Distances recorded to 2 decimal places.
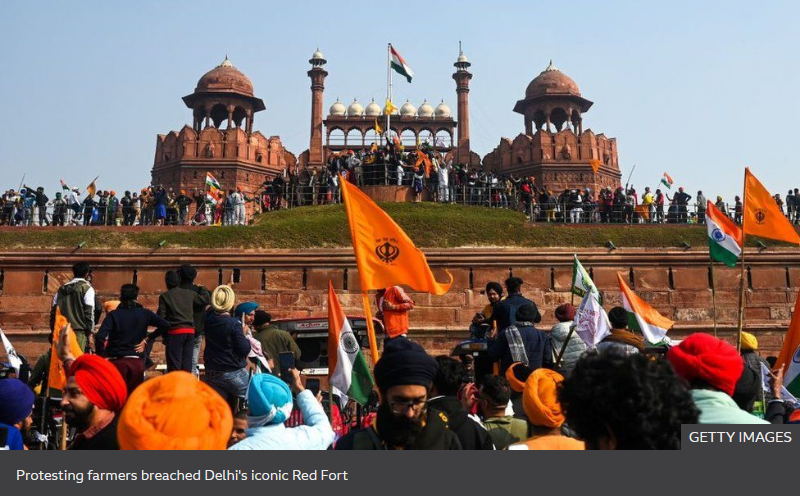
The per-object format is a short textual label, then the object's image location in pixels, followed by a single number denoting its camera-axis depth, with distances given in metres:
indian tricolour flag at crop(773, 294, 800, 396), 7.45
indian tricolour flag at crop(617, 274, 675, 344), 11.53
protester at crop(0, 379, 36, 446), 4.95
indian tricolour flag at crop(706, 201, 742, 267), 12.70
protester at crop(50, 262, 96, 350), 9.19
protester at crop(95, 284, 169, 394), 7.95
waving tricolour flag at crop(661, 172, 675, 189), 27.42
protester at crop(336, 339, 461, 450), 3.81
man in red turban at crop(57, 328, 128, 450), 4.17
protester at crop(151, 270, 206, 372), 8.70
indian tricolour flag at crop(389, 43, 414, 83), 29.98
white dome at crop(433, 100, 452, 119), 47.53
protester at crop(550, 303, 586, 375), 8.06
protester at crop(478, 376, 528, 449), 5.30
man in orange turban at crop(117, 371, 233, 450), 3.20
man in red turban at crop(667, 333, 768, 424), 3.89
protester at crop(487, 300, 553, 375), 7.60
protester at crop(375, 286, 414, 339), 8.37
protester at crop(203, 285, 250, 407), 8.00
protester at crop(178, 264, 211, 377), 9.07
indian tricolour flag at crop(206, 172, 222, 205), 23.22
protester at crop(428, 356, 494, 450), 4.34
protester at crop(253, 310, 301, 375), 9.18
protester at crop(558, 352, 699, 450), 2.88
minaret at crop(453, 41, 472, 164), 43.78
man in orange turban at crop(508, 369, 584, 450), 4.42
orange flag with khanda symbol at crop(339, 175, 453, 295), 8.24
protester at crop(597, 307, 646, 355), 7.20
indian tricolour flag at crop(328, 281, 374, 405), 7.50
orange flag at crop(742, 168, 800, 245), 11.28
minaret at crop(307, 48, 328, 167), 42.32
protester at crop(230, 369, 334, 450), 4.27
